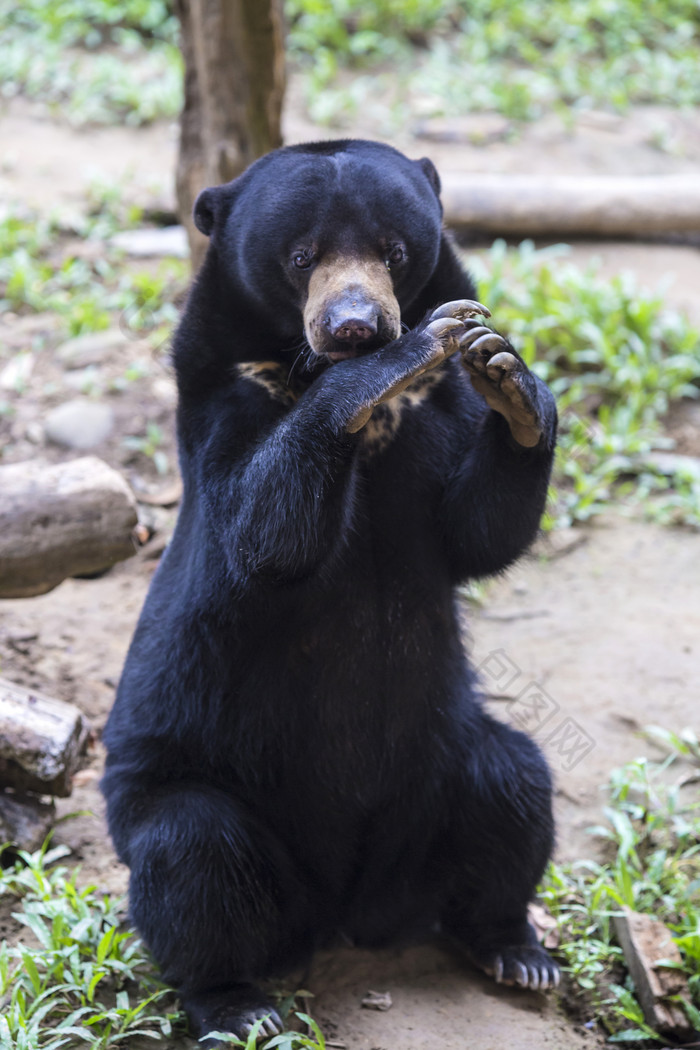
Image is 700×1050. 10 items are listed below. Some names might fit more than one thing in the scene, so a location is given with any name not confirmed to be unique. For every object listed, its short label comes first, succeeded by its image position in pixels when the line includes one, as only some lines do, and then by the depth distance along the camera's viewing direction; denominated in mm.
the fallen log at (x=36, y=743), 6656
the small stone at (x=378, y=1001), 6113
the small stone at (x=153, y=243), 14422
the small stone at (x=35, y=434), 10914
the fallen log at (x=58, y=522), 6926
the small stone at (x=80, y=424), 10906
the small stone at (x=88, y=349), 12023
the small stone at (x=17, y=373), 11664
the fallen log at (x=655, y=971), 6035
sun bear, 5344
